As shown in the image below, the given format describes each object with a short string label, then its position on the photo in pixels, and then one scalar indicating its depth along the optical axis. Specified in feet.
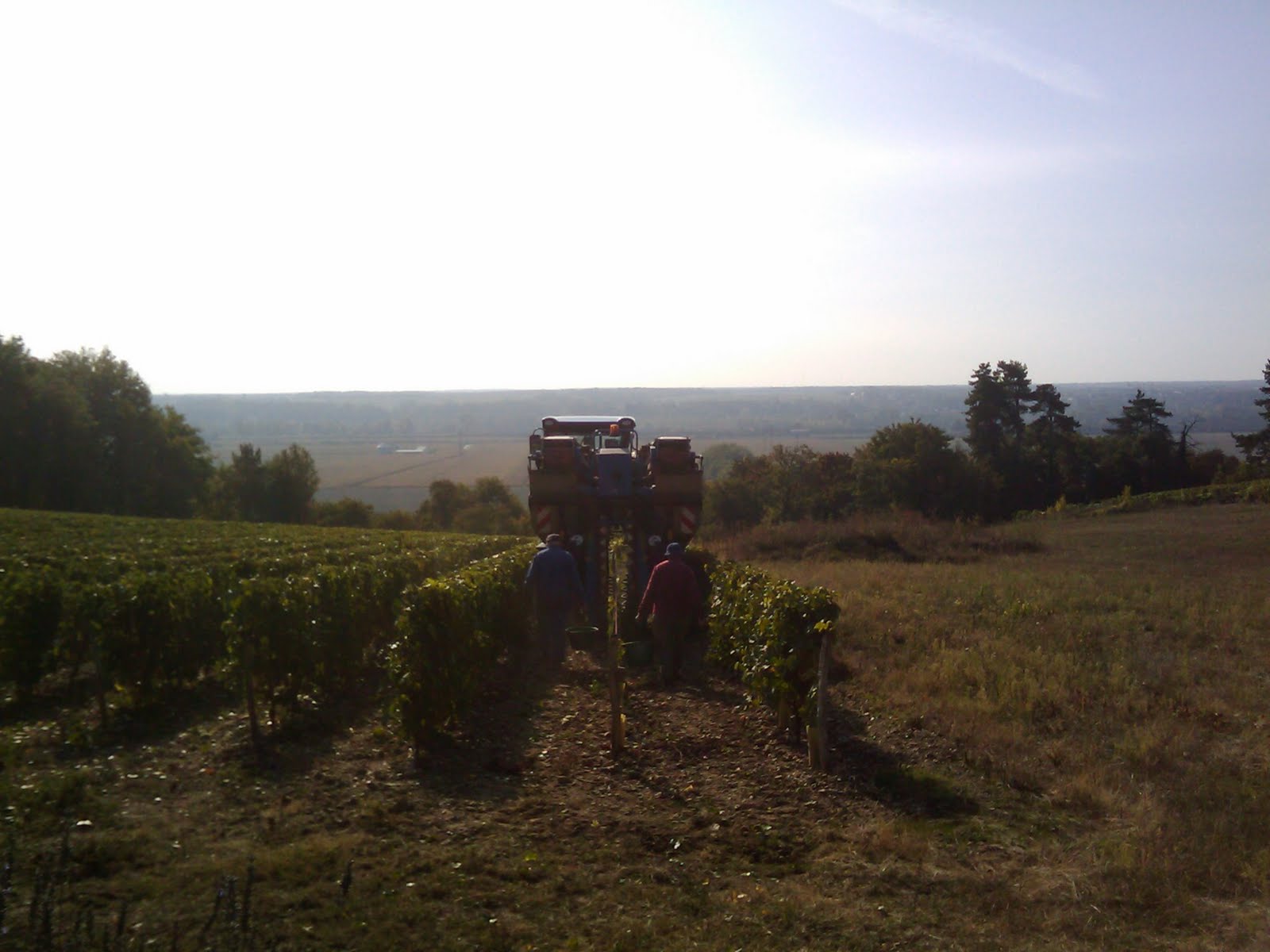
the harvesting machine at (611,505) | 48.70
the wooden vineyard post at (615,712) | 27.35
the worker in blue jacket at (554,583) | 40.11
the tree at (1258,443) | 183.62
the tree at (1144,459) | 179.11
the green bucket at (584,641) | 44.19
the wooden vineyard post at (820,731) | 25.07
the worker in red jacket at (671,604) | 37.14
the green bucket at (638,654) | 40.57
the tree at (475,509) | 196.34
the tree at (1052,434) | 178.09
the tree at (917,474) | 148.25
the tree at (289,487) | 194.39
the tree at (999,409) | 187.93
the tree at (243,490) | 194.80
